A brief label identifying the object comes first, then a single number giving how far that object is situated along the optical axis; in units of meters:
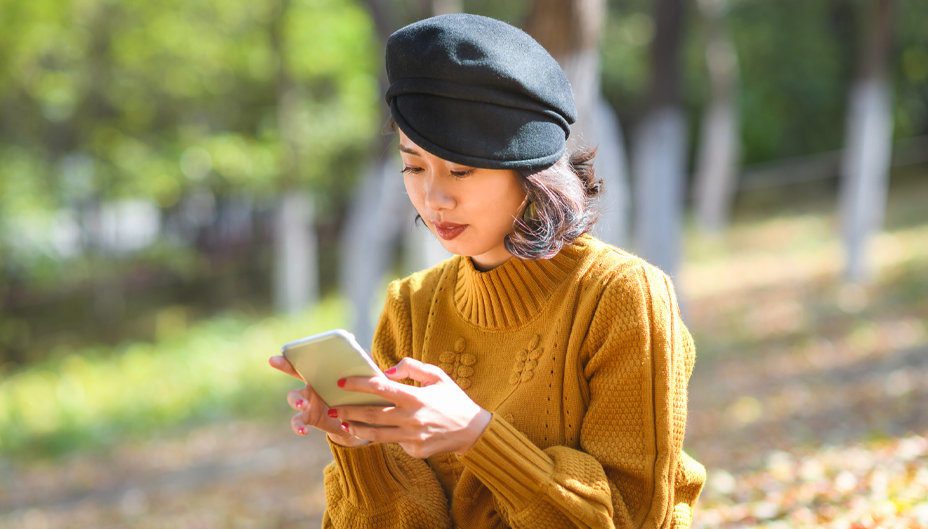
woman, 1.58
